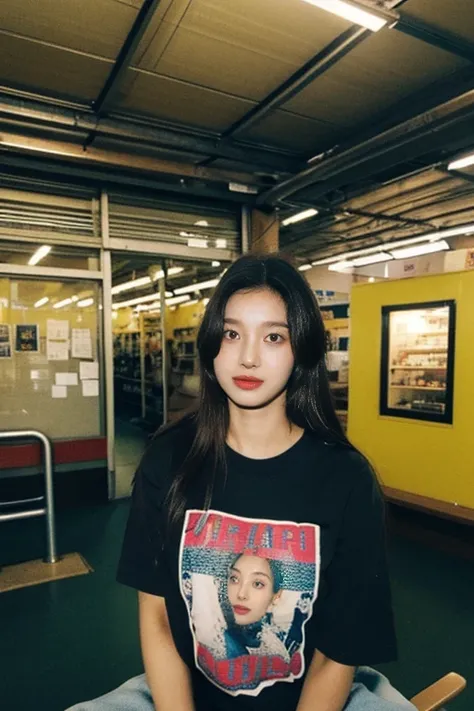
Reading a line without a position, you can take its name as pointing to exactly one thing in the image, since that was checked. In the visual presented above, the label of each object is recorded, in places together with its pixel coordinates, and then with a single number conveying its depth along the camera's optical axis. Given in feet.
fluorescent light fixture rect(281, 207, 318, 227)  18.42
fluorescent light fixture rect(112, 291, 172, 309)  29.53
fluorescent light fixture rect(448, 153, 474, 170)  13.63
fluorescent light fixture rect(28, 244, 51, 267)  14.88
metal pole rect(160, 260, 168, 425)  19.97
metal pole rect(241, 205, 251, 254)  18.21
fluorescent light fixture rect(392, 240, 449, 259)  26.26
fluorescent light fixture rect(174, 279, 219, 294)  26.96
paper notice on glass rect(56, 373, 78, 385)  15.30
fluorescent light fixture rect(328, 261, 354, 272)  31.76
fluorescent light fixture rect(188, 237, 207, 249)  17.35
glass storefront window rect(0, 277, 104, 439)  14.60
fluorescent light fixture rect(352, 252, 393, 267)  29.28
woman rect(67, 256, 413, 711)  3.30
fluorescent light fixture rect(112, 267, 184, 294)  26.96
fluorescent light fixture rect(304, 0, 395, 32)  7.77
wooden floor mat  10.14
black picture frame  13.38
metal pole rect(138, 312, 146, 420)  27.78
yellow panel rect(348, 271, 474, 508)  13.01
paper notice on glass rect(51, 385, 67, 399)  15.24
